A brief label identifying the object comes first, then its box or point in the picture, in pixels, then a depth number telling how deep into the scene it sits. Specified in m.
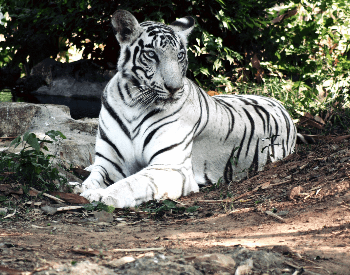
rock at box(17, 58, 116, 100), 21.11
